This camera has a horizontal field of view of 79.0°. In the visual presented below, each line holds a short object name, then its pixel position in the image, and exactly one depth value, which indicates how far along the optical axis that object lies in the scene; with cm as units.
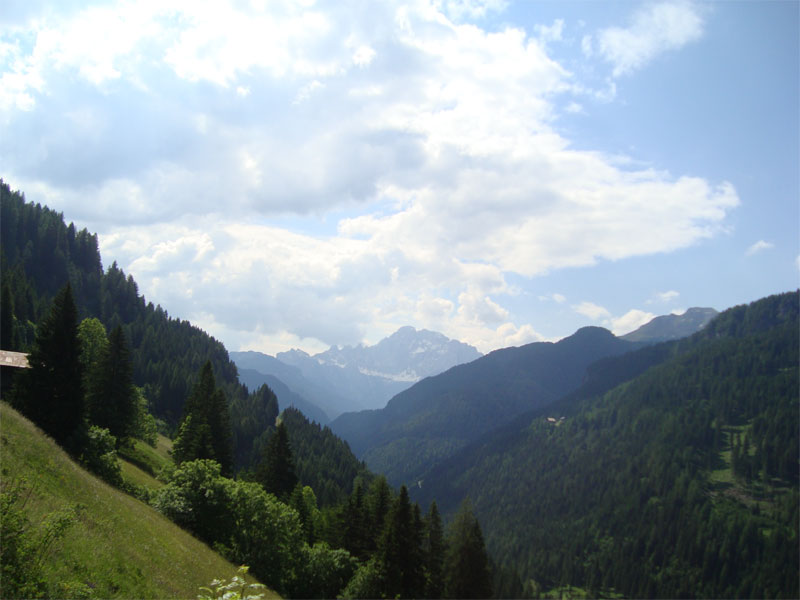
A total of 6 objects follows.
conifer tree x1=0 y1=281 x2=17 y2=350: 7254
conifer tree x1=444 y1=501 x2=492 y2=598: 5722
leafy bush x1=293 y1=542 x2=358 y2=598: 4709
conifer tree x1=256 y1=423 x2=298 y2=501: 6712
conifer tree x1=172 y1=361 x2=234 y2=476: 5938
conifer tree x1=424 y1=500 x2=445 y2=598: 5688
